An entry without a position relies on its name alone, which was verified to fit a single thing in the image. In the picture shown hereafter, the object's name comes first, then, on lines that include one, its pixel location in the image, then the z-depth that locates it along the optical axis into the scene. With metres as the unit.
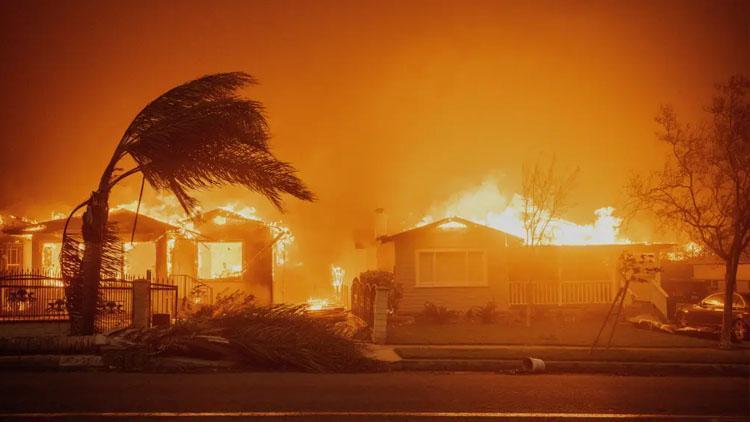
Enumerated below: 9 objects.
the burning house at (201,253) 22.98
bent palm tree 11.91
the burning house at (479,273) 22.45
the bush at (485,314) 21.75
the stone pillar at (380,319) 14.91
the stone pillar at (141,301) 13.84
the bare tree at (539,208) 24.03
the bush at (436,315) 21.61
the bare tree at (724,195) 15.09
